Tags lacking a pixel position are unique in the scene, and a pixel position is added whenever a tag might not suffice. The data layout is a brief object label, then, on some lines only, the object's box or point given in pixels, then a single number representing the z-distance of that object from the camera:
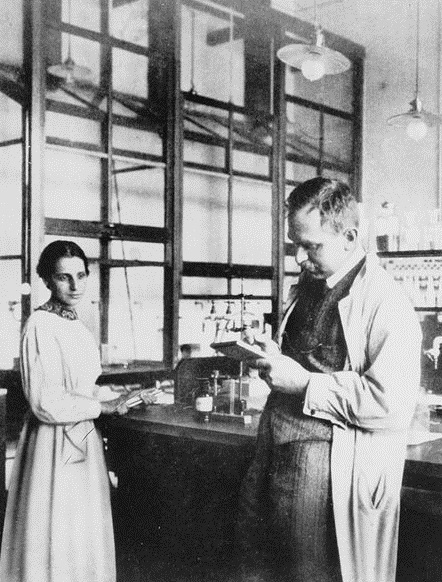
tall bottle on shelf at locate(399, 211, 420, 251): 5.65
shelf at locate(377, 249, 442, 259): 5.53
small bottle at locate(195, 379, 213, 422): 3.23
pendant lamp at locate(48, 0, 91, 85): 5.18
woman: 2.91
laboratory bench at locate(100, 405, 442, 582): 2.66
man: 2.05
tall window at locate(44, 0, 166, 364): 5.50
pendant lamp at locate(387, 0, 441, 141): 5.45
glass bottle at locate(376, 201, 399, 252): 5.74
